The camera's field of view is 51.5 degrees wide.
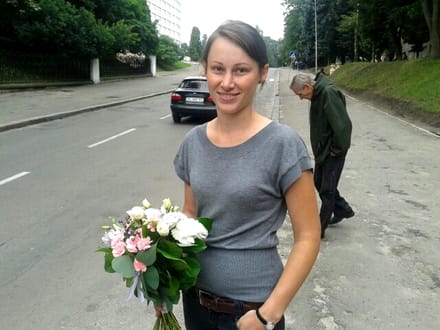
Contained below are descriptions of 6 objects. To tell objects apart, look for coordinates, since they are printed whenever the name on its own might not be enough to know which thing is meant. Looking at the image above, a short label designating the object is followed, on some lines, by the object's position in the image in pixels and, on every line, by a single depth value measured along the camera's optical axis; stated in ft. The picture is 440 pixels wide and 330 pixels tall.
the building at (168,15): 339.57
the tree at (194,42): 361.30
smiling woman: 4.98
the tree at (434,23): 66.96
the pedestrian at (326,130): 15.17
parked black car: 48.75
